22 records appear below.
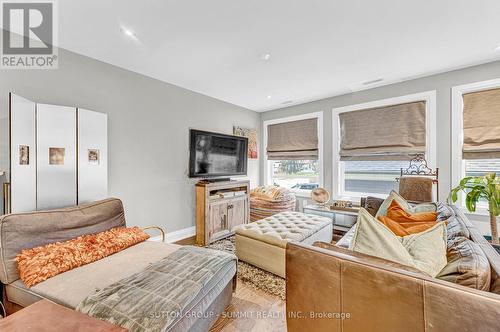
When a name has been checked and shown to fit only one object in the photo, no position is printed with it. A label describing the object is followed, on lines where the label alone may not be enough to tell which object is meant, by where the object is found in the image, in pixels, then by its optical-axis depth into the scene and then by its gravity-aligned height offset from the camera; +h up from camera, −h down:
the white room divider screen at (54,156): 1.89 +0.11
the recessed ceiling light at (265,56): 2.52 +1.32
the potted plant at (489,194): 2.34 -0.32
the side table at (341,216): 3.26 -0.79
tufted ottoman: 2.25 -0.81
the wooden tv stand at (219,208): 3.36 -0.72
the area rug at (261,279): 2.12 -1.22
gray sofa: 1.39 -0.80
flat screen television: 3.55 +0.21
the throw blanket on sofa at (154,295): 1.15 -0.80
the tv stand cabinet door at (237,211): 3.76 -0.83
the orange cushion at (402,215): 1.83 -0.44
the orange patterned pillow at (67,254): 1.49 -0.70
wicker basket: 4.20 -0.72
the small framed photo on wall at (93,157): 2.45 +0.10
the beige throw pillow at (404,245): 1.08 -0.44
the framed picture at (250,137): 4.72 +0.68
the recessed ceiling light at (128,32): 2.05 +1.32
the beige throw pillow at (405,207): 2.21 -0.44
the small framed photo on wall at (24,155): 1.90 +0.10
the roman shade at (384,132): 3.24 +0.56
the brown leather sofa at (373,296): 0.75 -0.54
